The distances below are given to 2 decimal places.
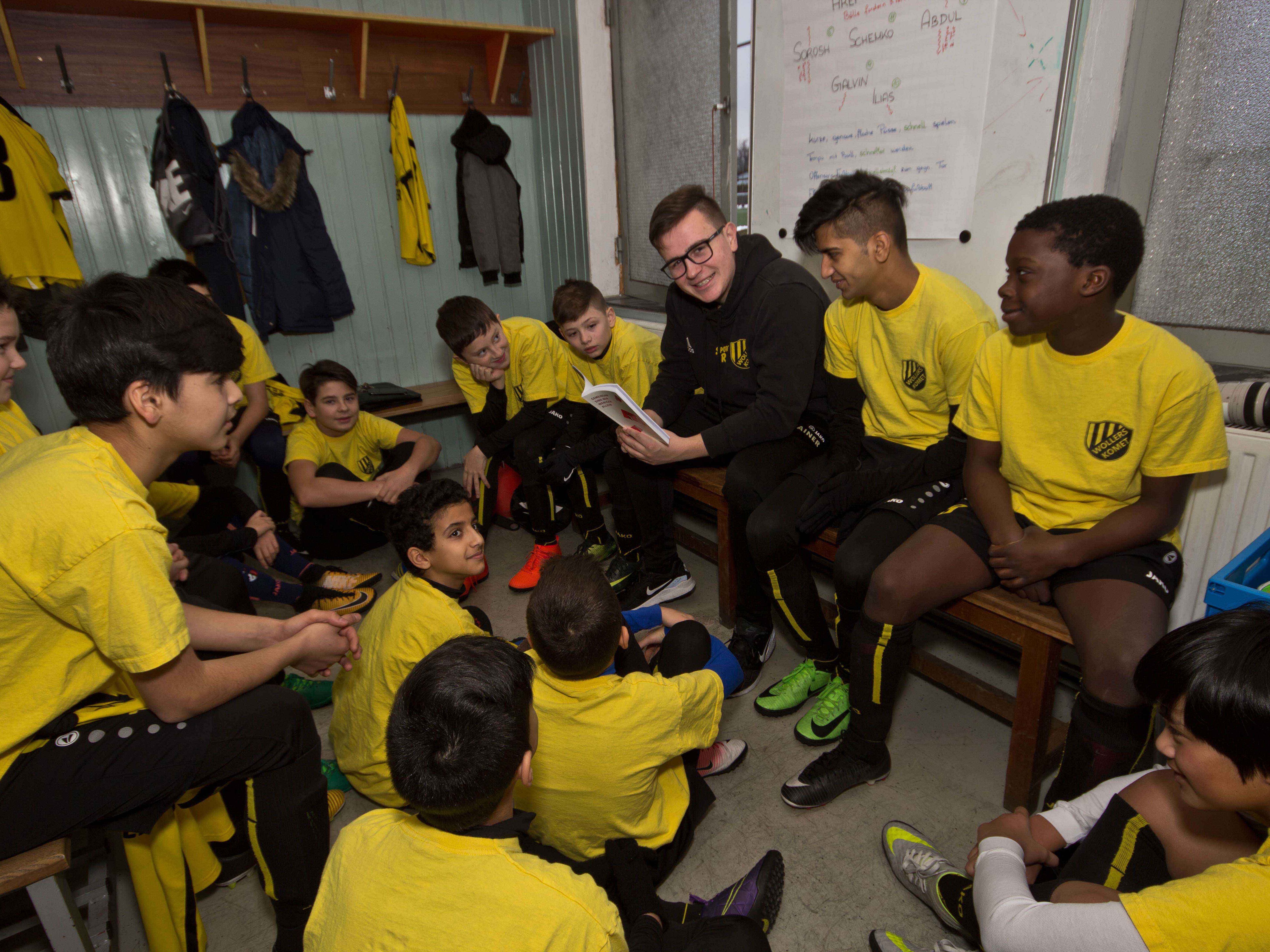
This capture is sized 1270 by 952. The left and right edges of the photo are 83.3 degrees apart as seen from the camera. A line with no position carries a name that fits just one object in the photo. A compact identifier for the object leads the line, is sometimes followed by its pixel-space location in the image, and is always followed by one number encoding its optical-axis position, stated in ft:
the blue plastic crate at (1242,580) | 4.04
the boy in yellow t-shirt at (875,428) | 5.86
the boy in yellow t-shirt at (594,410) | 8.64
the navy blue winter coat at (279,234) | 10.59
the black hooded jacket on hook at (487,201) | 12.09
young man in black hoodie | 6.77
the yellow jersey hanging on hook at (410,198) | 11.60
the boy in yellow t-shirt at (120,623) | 3.34
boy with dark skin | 4.54
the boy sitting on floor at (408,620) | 4.83
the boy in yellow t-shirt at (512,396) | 9.18
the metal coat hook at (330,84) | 11.19
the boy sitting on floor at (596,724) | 4.03
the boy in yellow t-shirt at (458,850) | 2.47
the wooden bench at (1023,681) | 4.96
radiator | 5.11
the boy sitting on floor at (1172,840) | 2.60
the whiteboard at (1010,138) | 6.22
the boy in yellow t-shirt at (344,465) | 9.26
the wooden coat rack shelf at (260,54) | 9.46
